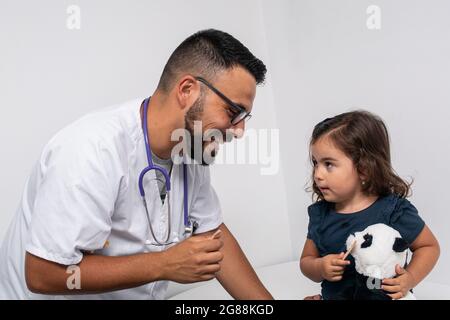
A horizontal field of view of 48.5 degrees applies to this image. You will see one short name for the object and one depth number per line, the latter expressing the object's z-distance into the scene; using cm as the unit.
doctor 108
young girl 142
